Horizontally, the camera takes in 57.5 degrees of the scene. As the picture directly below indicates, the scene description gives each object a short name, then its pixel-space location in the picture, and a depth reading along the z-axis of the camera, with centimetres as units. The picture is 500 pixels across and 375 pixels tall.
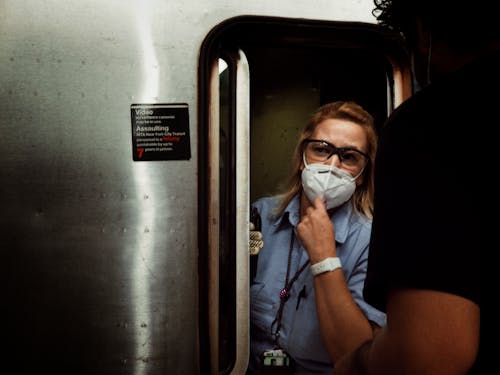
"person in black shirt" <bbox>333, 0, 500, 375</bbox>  66
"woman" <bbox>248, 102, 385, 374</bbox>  156
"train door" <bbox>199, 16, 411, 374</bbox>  162
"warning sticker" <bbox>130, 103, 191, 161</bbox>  159
